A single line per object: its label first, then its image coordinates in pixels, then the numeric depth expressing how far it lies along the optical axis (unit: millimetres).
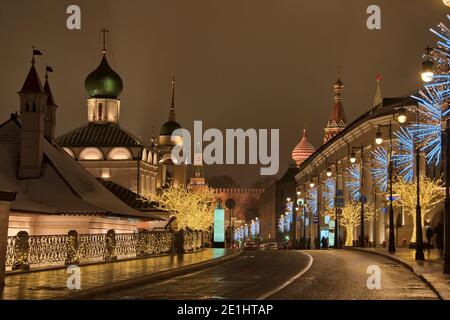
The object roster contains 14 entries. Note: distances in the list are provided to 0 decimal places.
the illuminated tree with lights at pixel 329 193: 98688
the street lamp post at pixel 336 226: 69638
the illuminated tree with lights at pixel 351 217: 80938
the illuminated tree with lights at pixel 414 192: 56000
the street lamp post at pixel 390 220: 49756
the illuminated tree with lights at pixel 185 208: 74706
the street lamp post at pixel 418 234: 37562
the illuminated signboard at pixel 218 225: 81312
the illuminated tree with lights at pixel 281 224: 170375
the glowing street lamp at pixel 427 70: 27953
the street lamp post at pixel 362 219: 61188
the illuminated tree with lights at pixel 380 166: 68062
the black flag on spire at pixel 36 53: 50175
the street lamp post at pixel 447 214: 27891
